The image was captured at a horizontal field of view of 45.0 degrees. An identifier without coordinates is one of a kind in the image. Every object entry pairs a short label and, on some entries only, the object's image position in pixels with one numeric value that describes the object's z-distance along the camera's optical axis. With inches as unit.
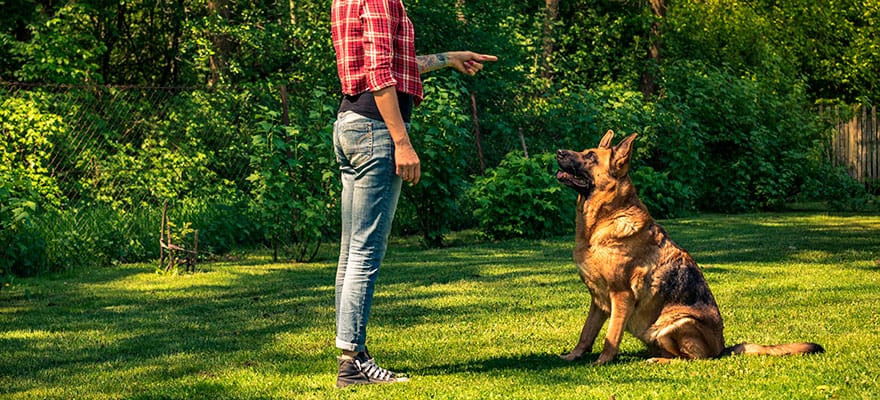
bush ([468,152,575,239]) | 576.4
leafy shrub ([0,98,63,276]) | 409.7
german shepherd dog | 234.2
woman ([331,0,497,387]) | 198.1
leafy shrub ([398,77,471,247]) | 539.2
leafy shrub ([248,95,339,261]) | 478.3
